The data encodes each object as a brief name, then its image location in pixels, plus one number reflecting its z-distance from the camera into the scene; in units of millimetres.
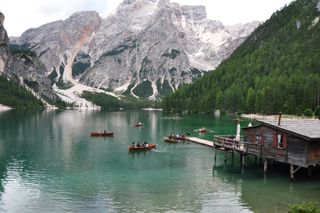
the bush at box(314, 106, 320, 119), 160262
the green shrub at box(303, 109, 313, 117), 164200
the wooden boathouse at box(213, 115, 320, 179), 57800
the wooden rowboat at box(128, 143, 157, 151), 93125
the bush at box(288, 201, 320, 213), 34750
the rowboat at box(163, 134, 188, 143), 107625
